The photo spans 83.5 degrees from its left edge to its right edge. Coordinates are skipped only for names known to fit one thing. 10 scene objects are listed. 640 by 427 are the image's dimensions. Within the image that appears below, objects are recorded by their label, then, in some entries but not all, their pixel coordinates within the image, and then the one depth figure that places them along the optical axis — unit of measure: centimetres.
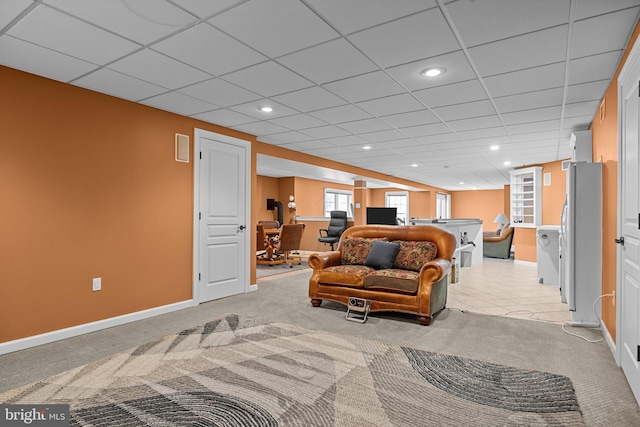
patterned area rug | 199
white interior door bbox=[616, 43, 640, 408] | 216
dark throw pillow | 440
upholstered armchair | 924
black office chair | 914
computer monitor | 702
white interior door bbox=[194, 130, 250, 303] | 466
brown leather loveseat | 382
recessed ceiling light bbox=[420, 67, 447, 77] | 302
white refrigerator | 357
